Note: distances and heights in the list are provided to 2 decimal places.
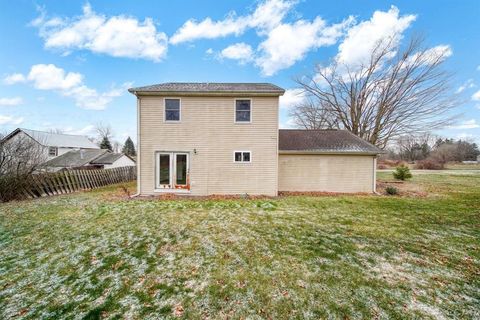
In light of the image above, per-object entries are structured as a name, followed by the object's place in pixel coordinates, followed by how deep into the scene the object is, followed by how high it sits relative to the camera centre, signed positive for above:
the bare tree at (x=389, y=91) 17.64 +6.64
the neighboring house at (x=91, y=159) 26.16 +0.12
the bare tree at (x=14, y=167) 9.03 -0.33
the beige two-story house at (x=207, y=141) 9.91 +0.96
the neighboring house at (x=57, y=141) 27.40 +2.89
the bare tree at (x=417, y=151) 44.75 +2.20
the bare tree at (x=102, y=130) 49.16 +7.39
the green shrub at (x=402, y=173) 16.59 -1.04
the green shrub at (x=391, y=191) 10.88 -1.65
